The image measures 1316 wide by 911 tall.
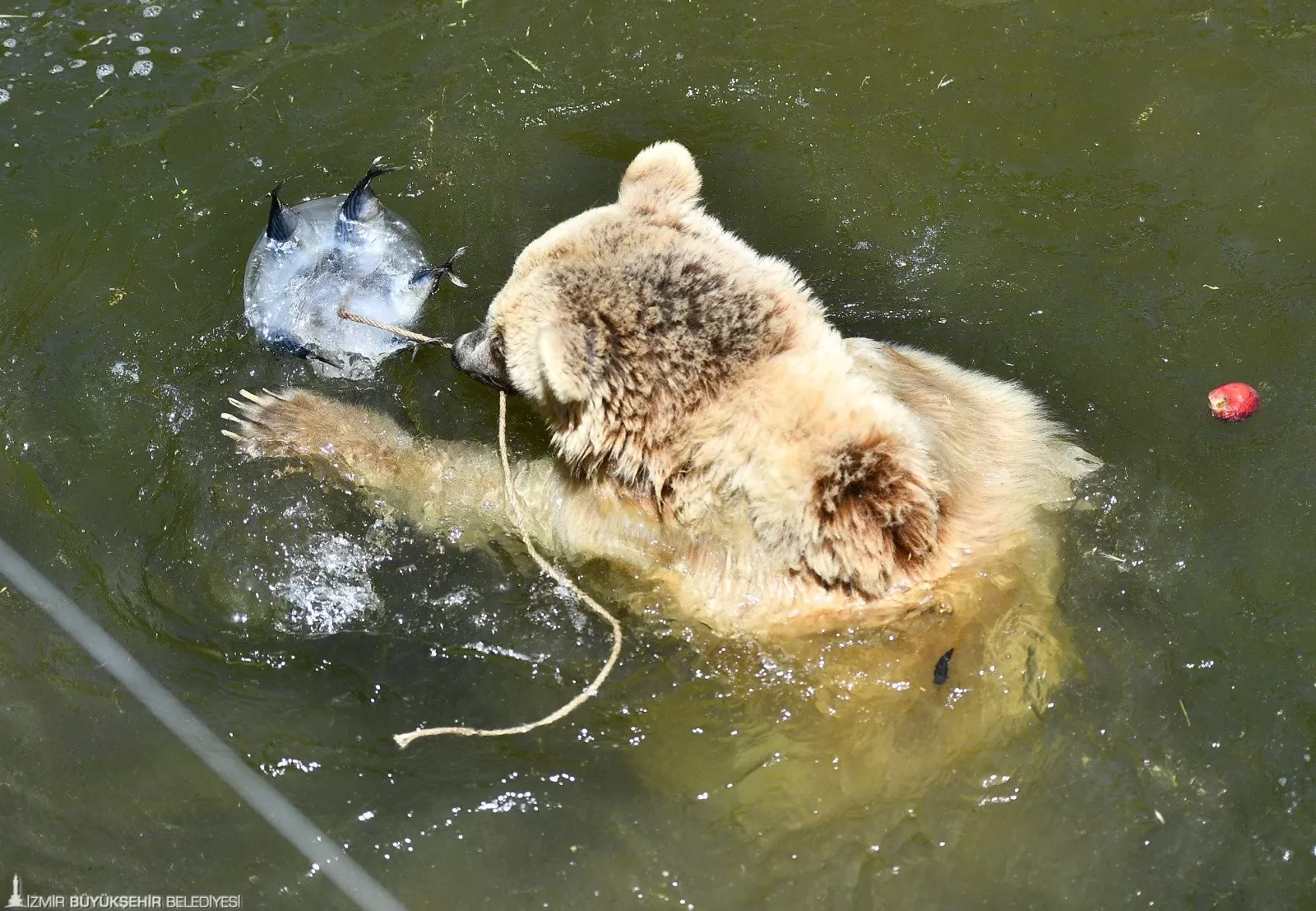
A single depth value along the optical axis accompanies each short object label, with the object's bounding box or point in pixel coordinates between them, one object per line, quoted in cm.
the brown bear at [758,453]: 399
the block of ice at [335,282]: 534
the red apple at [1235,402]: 527
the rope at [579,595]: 452
